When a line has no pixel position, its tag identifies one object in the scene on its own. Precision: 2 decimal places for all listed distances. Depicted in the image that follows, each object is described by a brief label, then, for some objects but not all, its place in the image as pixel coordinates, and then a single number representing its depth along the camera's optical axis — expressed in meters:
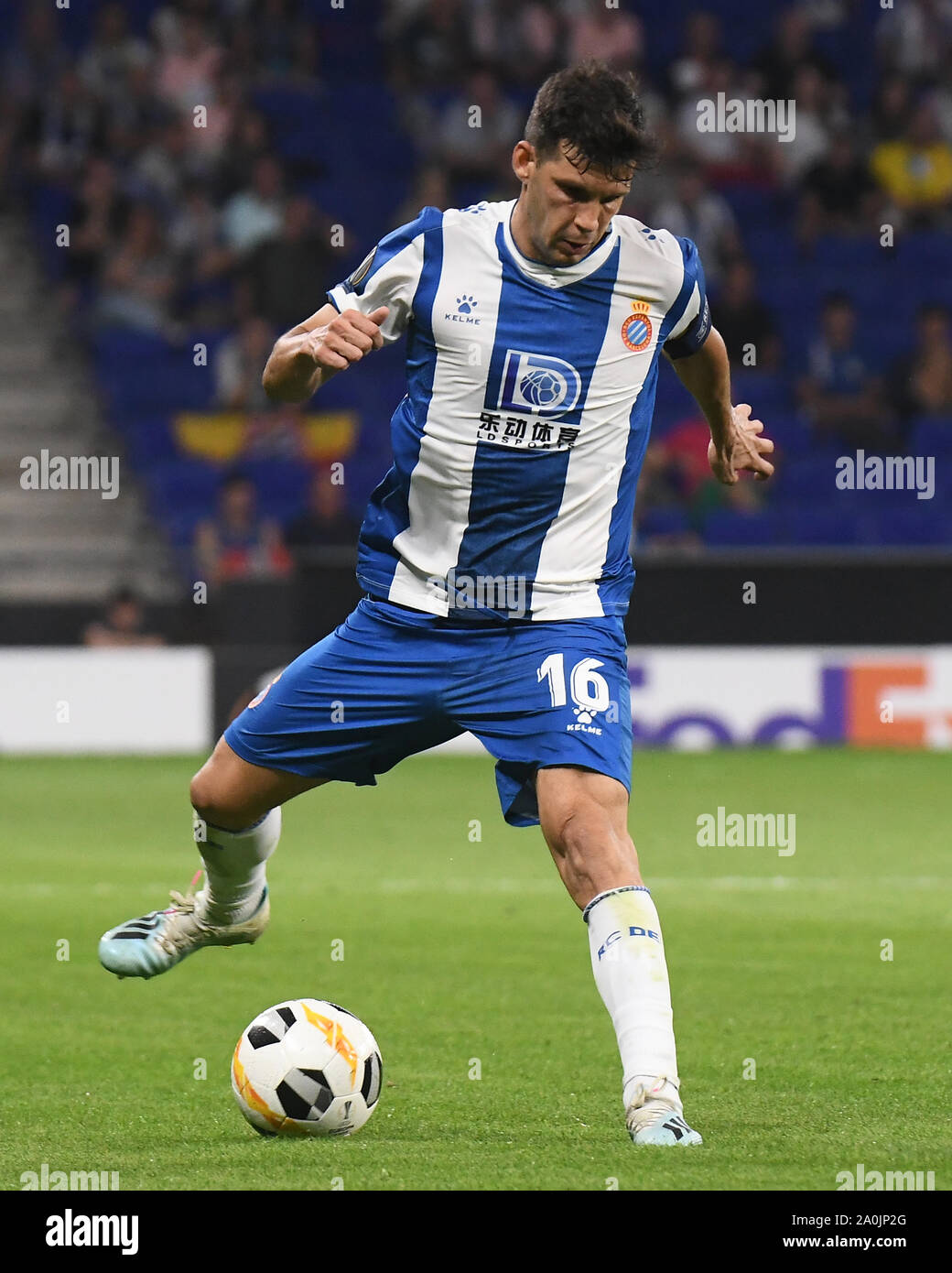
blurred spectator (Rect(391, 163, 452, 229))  16.94
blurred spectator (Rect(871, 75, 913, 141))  18.66
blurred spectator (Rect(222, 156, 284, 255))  17.38
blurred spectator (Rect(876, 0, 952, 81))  18.95
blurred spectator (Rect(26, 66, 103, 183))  17.73
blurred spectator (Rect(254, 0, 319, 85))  18.64
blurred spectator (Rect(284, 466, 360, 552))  14.61
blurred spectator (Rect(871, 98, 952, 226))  18.55
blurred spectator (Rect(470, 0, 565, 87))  18.66
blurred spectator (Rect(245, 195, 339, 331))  16.69
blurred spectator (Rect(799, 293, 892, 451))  16.39
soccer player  4.69
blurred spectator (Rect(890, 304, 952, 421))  16.53
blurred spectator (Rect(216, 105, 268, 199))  17.56
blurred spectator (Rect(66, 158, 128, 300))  17.42
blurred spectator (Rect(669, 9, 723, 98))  18.55
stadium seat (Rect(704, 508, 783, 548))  15.18
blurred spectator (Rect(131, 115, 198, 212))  17.53
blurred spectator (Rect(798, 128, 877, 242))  18.47
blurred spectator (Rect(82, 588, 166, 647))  13.75
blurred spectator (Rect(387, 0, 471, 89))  18.77
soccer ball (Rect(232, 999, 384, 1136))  4.59
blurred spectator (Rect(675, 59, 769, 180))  18.33
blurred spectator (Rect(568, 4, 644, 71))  18.42
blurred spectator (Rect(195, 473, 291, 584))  14.36
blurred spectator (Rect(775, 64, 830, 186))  18.48
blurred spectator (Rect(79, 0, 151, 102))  17.78
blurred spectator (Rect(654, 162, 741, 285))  17.30
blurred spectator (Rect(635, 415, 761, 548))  15.38
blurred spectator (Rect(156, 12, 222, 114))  17.83
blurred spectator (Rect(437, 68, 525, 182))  18.00
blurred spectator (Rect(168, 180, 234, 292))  17.38
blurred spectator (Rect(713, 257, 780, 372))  16.58
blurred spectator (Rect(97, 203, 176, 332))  17.25
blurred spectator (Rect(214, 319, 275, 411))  16.03
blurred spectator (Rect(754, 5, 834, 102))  18.45
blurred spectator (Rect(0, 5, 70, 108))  17.97
